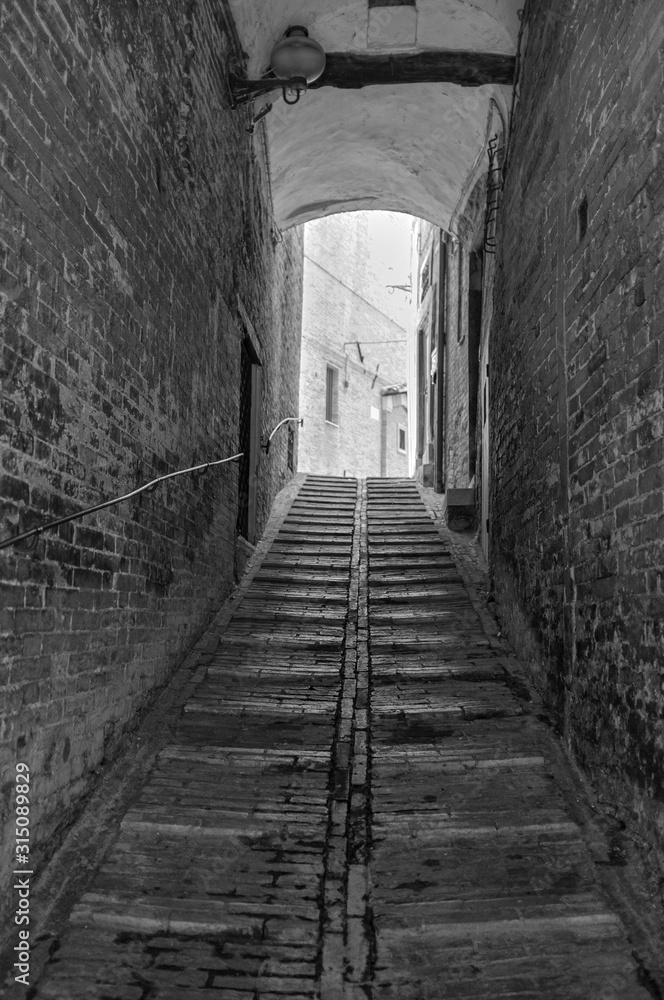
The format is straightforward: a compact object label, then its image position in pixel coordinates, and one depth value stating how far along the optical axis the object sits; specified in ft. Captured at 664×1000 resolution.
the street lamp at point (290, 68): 20.27
